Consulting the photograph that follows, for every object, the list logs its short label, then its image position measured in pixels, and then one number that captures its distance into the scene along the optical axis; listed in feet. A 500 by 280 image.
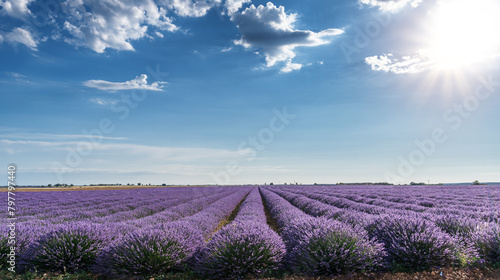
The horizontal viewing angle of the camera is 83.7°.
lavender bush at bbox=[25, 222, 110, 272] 18.35
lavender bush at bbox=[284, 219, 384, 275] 15.16
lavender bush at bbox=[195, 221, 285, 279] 15.56
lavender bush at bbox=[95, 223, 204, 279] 16.47
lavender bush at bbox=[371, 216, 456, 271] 15.96
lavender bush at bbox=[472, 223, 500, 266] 16.99
